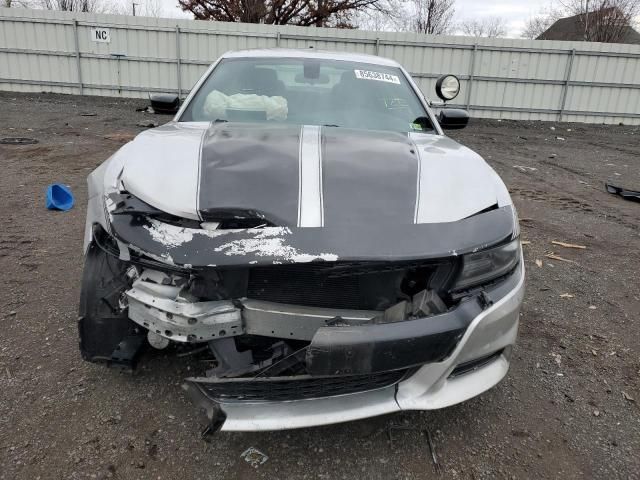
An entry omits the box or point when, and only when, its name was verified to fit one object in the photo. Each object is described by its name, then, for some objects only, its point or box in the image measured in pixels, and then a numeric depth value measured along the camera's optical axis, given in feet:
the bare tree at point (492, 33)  132.05
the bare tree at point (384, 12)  80.68
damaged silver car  4.98
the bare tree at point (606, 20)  75.41
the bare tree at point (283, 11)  70.49
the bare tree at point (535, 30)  123.64
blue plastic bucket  14.80
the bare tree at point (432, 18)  100.32
